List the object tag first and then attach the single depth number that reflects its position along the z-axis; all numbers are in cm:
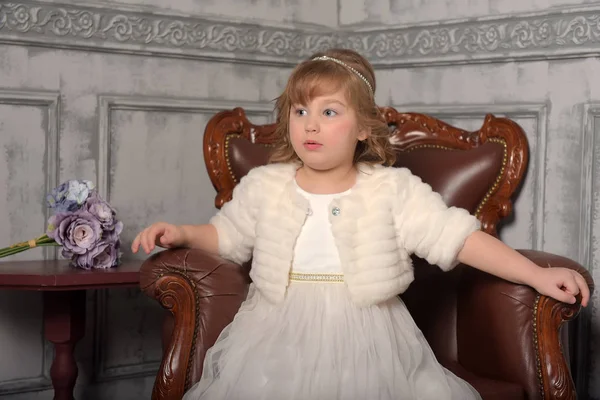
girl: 234
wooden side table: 287
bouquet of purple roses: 295
